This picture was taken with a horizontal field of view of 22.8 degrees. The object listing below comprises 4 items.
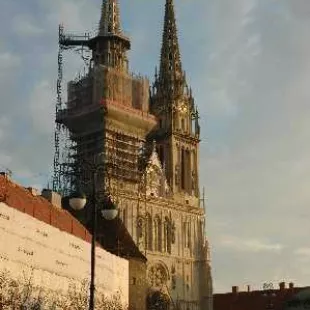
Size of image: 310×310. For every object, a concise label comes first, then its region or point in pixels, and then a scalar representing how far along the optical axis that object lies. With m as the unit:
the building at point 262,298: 99.31
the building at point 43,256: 36.81
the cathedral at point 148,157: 82.50
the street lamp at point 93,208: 24.06
